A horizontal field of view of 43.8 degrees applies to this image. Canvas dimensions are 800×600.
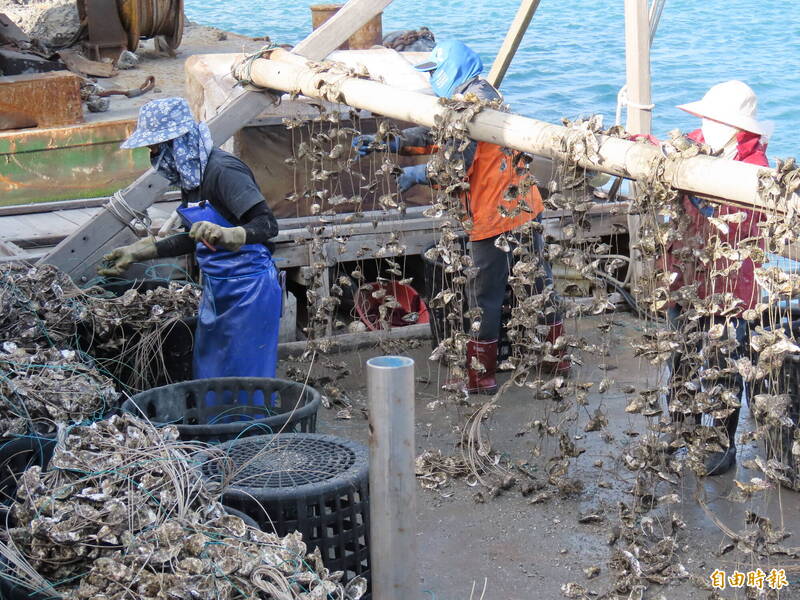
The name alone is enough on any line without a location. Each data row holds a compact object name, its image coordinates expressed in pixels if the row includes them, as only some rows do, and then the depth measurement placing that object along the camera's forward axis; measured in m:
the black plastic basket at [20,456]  3.61
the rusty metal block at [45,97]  7.88
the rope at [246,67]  5.67
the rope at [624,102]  5.61
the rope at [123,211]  5.37
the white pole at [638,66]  5.46
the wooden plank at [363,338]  6.12
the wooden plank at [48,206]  6.92
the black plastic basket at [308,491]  3.27
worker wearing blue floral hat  4.53
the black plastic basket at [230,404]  3.92
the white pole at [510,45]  6.63
